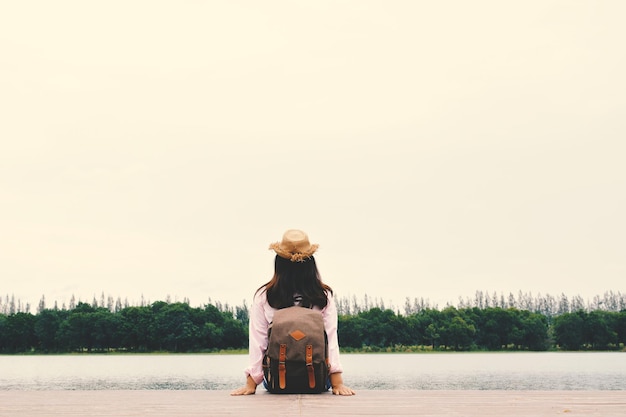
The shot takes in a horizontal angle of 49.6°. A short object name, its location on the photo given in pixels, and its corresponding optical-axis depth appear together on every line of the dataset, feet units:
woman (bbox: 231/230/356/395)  20.33
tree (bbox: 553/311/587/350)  344.69
